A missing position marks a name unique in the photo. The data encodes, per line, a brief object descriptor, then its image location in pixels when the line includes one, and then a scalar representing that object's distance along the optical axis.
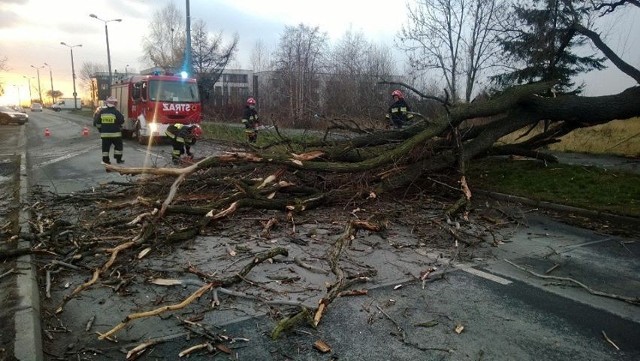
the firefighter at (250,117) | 14.15
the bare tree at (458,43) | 20.41
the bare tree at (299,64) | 31.91
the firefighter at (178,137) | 10.87
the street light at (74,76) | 52.19
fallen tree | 5.14
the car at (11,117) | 32.31
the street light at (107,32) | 34.05
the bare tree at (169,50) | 41.09
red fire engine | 16.77
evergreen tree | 13.59
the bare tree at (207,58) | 35.16
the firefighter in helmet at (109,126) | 11.30
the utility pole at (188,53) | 20.33
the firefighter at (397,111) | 10.10
